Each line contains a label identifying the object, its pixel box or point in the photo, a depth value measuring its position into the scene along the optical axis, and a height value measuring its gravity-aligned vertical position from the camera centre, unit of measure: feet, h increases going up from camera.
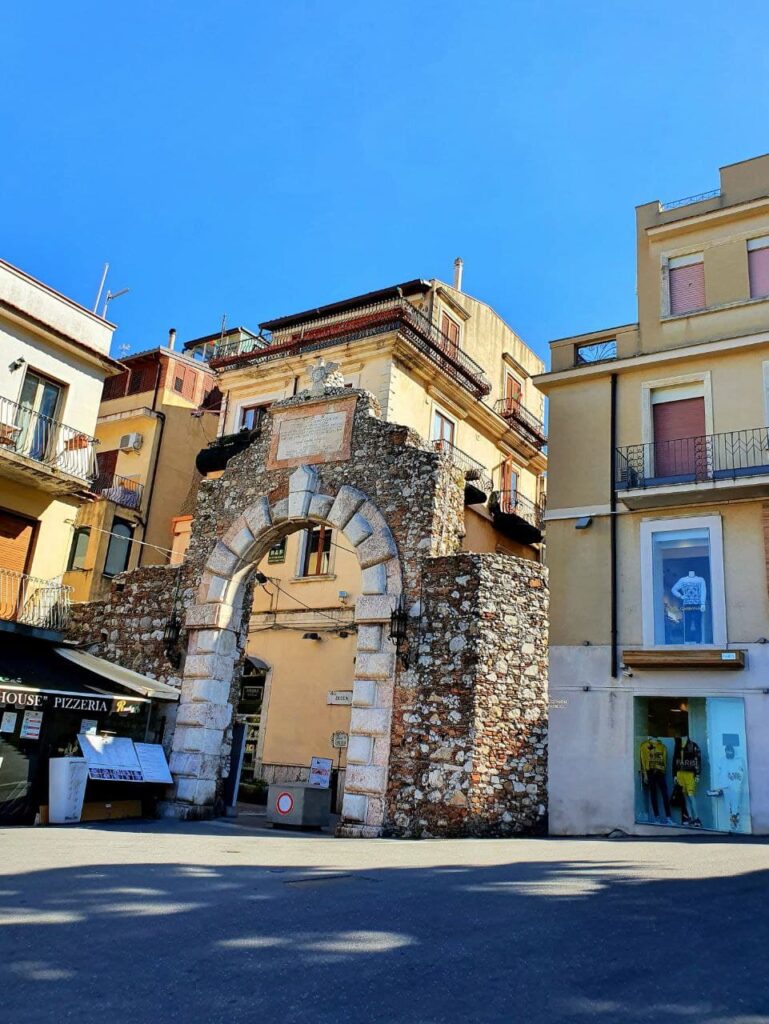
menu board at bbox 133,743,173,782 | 40.34 -0.46
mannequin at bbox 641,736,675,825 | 46.06 +1.35
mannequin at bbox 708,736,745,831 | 43.78 +0.96
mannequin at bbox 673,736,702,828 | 44.98 +1.30
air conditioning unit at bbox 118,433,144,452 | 86.07 +30.10
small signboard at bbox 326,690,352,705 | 62.25 +5.08
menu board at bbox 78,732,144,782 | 38.28 -0.40
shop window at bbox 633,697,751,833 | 44.24 +1.71
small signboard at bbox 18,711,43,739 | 37.50 +0.80
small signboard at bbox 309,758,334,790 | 51.34 -0.14
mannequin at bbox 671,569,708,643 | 47.98 +10.83
